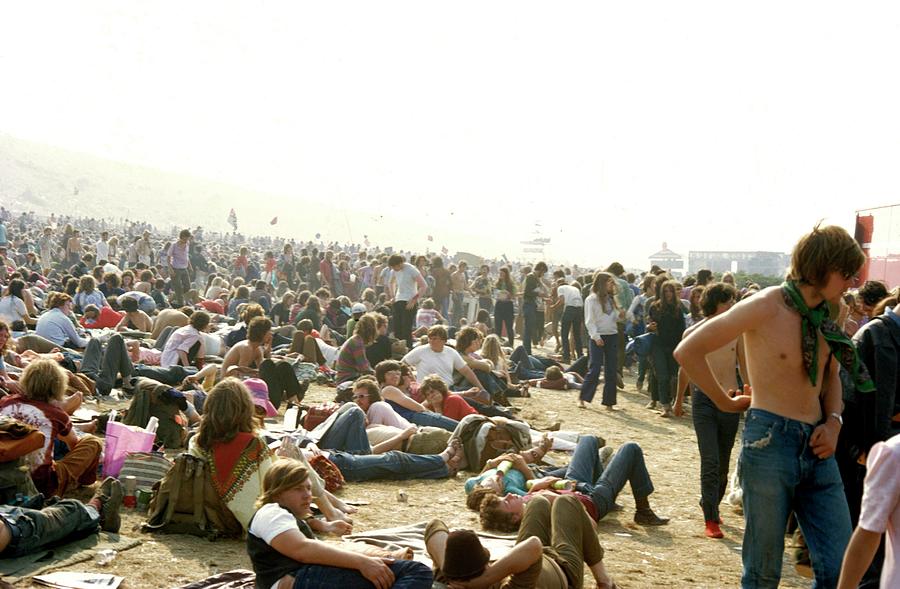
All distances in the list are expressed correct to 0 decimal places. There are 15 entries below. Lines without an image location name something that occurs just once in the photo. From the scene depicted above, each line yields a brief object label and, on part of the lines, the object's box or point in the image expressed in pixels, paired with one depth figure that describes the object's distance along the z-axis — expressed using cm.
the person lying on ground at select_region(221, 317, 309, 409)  1055
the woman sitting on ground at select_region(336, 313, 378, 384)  1189
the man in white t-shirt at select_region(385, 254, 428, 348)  1566
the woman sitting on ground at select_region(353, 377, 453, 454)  882
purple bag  746
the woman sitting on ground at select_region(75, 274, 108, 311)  1669
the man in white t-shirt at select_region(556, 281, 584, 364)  1769
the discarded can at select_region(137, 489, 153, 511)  695
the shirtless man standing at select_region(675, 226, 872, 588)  367
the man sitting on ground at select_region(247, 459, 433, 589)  458
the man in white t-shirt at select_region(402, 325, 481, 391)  1111
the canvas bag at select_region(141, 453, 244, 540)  638
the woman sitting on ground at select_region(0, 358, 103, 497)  674
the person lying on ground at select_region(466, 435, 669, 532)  701
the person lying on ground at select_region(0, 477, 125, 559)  555
